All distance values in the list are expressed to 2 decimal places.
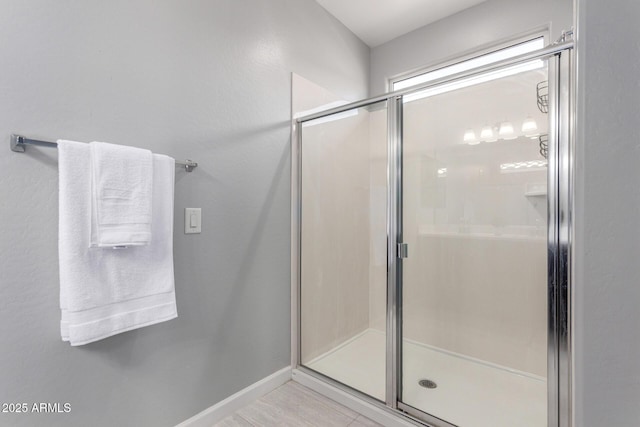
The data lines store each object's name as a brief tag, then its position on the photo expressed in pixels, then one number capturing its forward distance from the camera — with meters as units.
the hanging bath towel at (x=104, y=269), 1.01
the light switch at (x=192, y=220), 1.42
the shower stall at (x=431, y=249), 1.68
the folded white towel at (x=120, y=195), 1.05
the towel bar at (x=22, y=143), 0.97
